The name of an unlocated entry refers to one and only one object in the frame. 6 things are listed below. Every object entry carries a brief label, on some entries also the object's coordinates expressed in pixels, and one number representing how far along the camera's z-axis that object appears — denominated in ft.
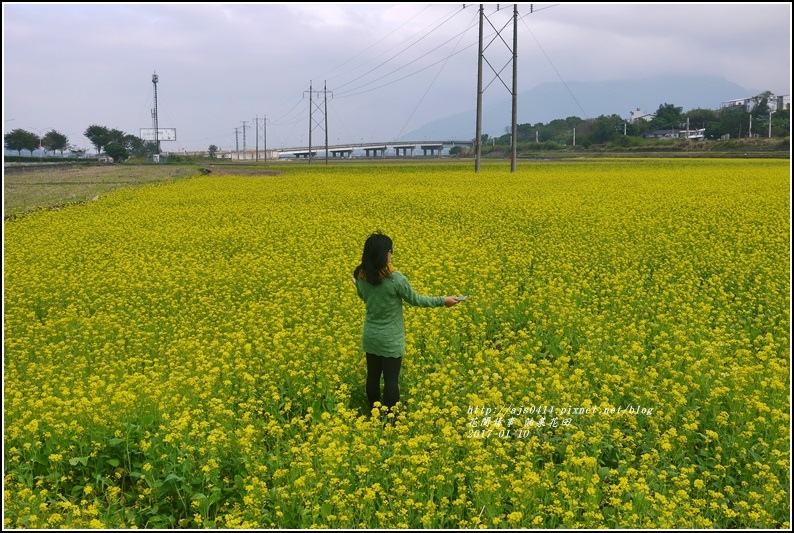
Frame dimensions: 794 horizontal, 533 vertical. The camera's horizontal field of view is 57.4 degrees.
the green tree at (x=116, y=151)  288.92
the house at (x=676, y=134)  290.07
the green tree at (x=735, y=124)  252.13
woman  18.71
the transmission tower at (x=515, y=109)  109.50
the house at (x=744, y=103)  304.71
